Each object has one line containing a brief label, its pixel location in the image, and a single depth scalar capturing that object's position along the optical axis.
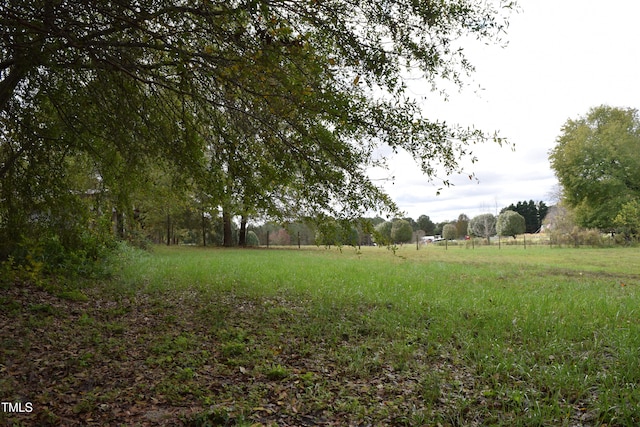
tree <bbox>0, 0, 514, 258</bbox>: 4.50
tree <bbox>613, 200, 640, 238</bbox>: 22.23
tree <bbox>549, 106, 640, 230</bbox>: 25.44
